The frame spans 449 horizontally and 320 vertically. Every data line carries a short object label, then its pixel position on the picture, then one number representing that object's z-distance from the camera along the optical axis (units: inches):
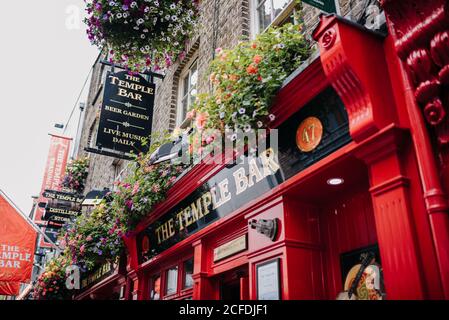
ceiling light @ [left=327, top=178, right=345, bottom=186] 164.7
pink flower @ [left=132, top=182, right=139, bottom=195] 296.8
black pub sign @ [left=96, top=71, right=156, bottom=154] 342.0
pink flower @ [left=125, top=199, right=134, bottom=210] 302.0
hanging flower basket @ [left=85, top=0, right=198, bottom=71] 256.5
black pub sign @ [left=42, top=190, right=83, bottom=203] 561.6
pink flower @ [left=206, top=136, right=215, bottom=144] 204.1
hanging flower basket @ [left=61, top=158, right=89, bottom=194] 644.1
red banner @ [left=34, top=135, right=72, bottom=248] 761.9
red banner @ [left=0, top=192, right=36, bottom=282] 431.2
